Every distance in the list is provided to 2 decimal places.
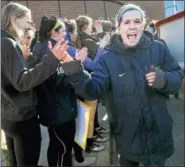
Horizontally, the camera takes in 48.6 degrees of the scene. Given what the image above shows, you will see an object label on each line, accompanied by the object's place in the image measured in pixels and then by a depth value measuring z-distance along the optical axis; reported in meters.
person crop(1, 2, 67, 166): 1.42
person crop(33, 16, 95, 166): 1.90
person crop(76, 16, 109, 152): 2.60
